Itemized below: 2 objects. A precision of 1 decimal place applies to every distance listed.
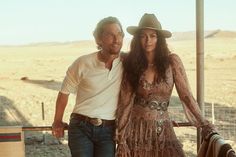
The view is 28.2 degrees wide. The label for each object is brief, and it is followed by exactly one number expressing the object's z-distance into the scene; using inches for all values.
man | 91.4
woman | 91.7
